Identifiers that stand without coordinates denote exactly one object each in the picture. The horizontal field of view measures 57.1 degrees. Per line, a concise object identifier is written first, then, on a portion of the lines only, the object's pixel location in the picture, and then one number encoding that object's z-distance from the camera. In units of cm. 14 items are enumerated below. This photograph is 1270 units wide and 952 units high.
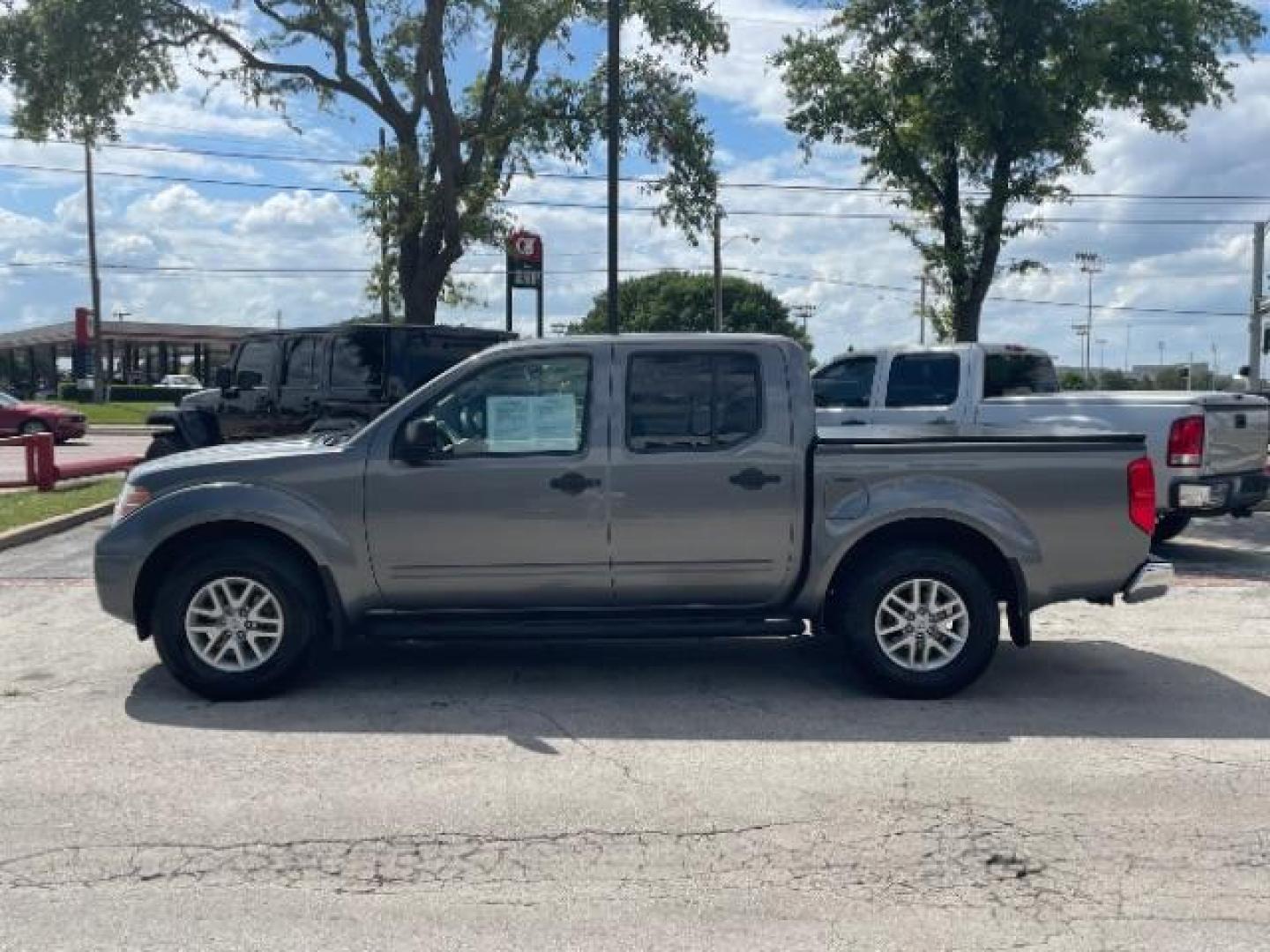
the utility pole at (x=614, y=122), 1564
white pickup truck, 950
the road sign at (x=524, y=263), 1723
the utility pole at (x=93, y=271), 4319
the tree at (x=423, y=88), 1734
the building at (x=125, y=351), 6506
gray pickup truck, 583
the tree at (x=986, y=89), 1653
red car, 2548
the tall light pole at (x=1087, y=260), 8150
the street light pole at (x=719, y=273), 3791
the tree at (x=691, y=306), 8159
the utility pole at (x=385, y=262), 1816
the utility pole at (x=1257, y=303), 2397
